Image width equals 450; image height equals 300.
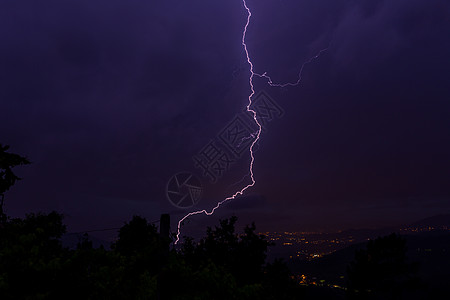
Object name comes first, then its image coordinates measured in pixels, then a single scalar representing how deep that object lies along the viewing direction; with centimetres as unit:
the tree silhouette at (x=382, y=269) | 2983
